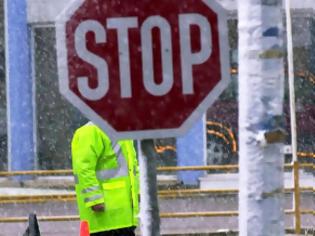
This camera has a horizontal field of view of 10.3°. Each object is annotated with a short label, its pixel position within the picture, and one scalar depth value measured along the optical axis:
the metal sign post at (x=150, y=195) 7.11
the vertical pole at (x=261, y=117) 7.71
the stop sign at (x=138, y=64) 7.32
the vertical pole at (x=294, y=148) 20.68
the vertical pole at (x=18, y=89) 31.27
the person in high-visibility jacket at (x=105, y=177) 12.81
